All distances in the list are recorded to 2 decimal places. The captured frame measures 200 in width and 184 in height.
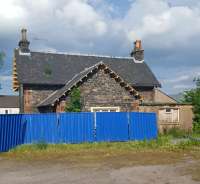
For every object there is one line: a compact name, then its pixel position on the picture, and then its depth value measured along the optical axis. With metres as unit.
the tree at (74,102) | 29.72
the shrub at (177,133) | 30.39
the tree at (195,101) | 34.37
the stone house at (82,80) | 31.31
